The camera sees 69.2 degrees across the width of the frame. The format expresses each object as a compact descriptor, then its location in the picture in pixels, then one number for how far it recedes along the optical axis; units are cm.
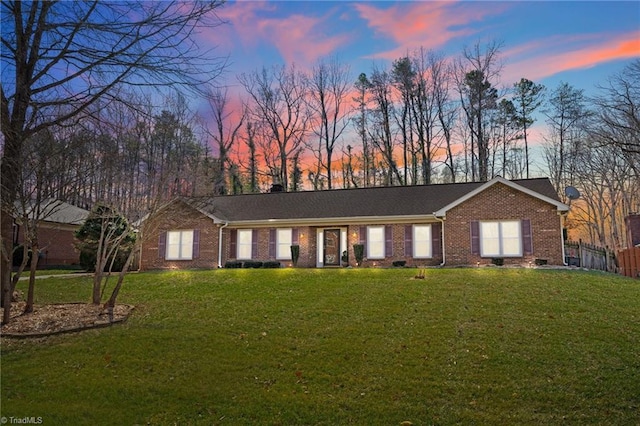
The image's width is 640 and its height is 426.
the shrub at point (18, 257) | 2358
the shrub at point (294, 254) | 2266
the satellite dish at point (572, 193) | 2236
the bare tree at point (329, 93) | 3834
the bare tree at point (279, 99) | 3806
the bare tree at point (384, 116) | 3806
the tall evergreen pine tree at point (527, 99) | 3509
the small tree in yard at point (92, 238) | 1970
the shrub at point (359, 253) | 2180
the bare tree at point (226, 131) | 3588
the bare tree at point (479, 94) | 3556
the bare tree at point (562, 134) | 3384
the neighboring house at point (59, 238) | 2662
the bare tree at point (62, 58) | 729
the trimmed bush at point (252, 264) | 2270
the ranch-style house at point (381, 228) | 1944
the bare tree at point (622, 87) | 1083
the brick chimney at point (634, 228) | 2453
